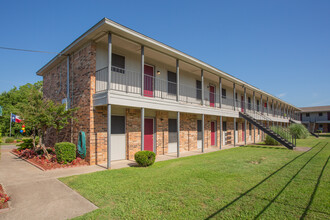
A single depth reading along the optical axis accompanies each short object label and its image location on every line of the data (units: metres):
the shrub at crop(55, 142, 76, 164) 8.34
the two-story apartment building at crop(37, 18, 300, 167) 8.66
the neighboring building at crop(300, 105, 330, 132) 47.28
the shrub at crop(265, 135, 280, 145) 16.98
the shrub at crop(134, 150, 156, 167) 8.03
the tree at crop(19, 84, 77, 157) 8.54
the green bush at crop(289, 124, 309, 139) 24.42
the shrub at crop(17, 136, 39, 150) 12.00
